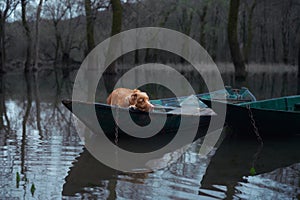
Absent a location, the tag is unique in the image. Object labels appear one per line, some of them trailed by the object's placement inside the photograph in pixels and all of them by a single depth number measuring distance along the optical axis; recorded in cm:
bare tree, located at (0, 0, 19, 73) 2939
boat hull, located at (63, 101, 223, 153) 703
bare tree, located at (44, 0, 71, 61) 4066
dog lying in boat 736
